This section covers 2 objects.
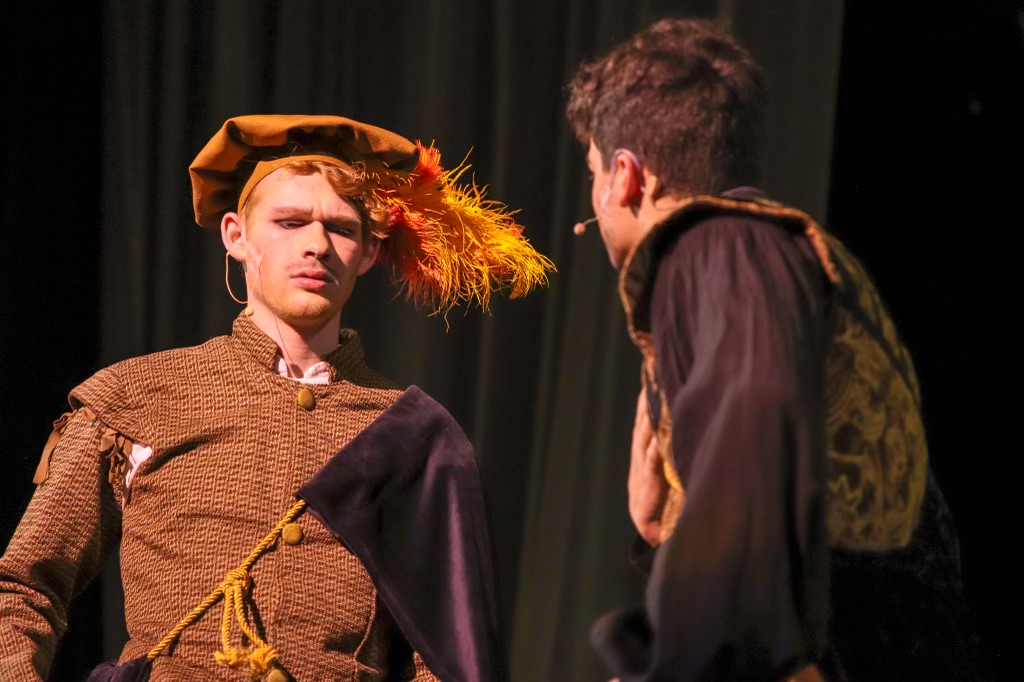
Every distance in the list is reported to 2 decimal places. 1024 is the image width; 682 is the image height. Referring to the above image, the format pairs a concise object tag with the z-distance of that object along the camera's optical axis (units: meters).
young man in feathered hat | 4.79
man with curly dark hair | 4.24
